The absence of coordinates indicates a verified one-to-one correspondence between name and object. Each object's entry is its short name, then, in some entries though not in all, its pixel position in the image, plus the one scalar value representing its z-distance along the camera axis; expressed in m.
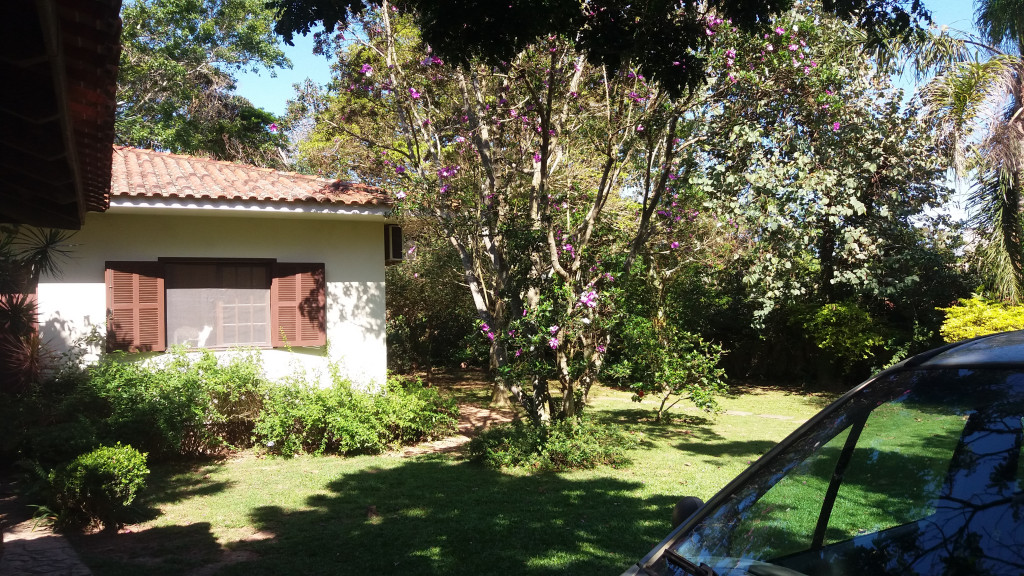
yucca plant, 7.51
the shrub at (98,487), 6.04
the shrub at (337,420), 9.29
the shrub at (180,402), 8.30
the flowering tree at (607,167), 8.88
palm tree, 12.11
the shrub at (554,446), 8.48
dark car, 1.91
